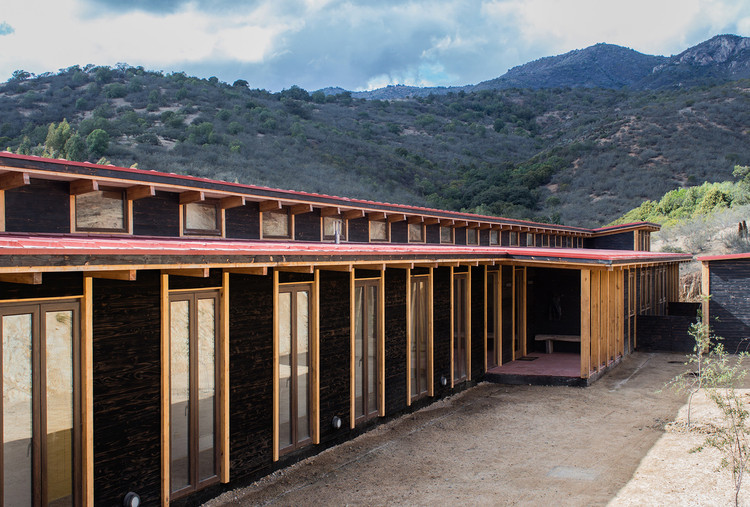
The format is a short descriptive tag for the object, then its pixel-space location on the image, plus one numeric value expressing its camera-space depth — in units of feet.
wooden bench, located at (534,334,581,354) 48.65
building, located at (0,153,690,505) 15.12
